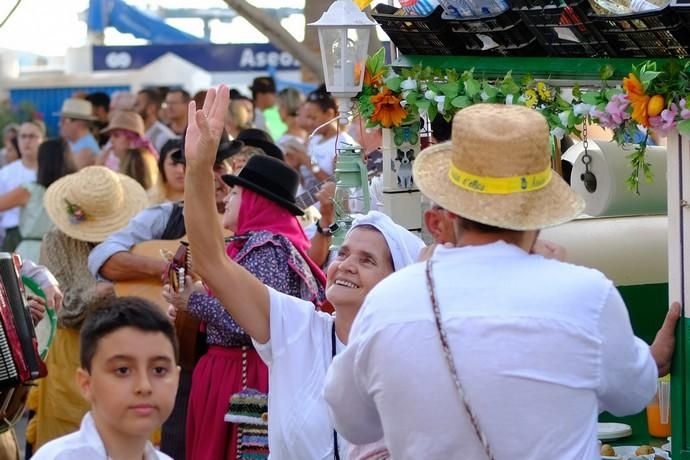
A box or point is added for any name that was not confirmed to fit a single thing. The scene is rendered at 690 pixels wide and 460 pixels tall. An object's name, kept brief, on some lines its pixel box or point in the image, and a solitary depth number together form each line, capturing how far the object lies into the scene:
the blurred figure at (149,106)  15.73
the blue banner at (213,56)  20.69
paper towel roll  5.23
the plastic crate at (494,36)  4.73
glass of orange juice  4.96
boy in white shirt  3.30
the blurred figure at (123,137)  11.99
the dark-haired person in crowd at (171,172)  8.16
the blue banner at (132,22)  23.70
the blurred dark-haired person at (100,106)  15.30
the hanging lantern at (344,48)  5.64
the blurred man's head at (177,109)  14.70
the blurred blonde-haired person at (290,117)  11.37
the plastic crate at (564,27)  4.32
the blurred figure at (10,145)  14.73
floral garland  3.97
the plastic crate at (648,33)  3.95
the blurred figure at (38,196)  9.91
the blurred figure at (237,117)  11.97
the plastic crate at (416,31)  5.07
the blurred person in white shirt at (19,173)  10.98
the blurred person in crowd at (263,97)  15.05
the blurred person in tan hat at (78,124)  14.32
